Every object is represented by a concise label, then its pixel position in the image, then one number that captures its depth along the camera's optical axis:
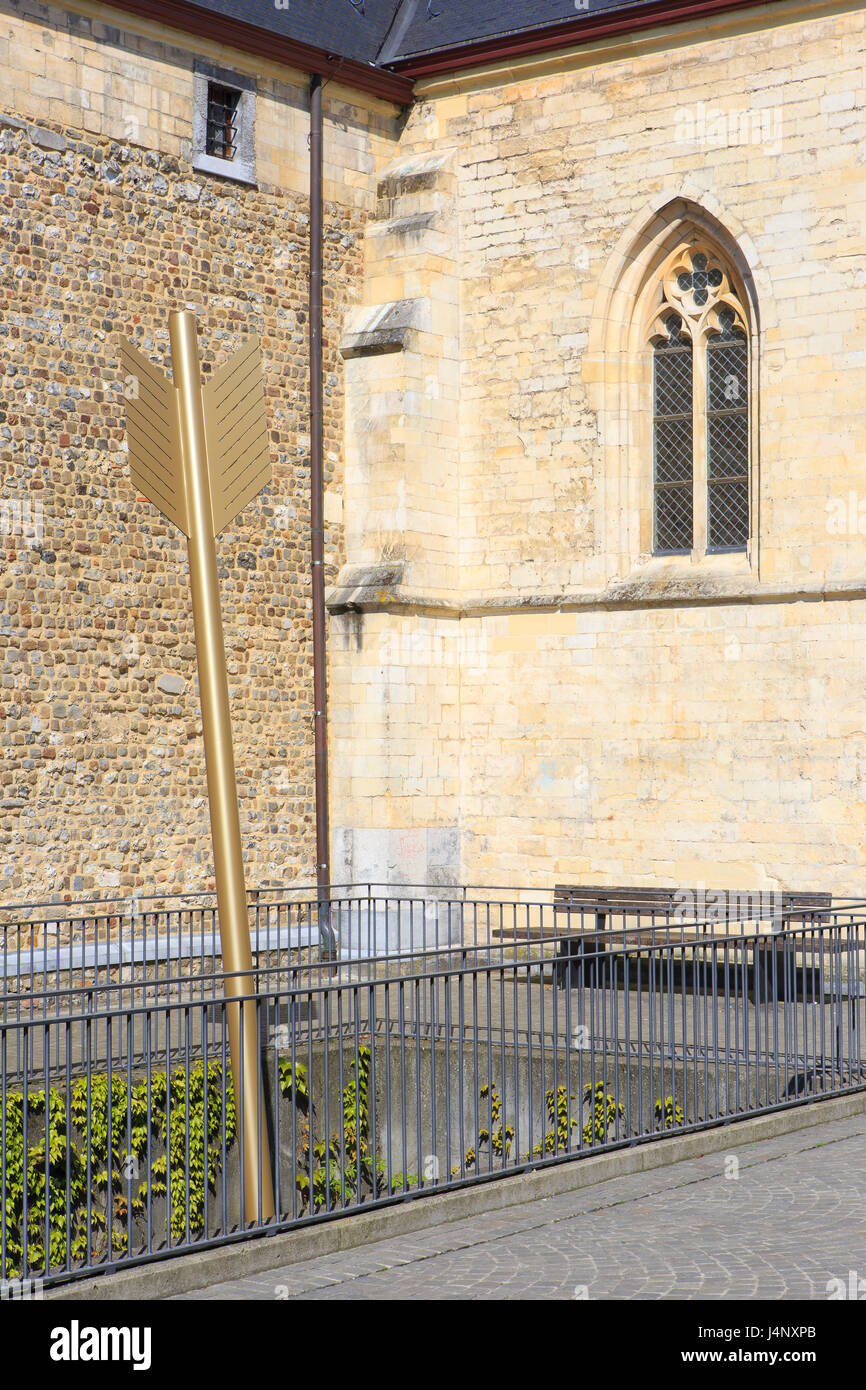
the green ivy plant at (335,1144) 10.58
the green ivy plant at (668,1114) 9.19
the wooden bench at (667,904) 15.30
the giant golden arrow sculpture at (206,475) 9.45
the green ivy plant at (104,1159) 9.03
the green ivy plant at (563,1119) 8.77
